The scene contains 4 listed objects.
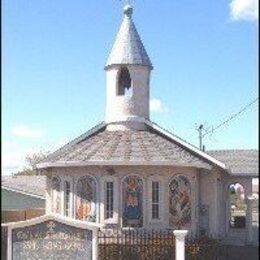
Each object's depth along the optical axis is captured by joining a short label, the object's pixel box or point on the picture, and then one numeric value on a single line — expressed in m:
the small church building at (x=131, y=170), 19.86
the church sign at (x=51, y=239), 13.21
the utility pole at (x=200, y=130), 55.75
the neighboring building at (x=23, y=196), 35.62
